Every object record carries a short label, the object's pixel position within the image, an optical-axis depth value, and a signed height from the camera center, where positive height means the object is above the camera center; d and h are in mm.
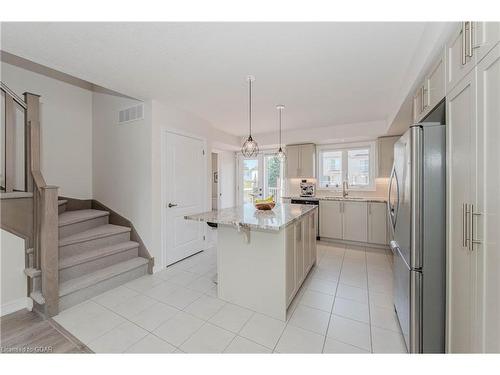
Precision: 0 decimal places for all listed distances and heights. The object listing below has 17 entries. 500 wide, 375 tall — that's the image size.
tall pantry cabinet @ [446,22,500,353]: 919 -25
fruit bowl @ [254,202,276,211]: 2646 -247
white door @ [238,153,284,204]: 5777 +260
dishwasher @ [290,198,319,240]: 4657 -336
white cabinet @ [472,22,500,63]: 909 +683
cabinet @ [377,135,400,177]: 4164 +635
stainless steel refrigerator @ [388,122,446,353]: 1414 -345
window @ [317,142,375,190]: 4699 +482
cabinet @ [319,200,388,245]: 4074 -707
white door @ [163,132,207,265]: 3301 -95
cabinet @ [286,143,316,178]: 4875 +609
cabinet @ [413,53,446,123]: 1513 +788
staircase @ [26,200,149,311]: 2289 -892
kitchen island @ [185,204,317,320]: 2002 -738
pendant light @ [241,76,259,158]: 2449 +532
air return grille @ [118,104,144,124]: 3135 +1120
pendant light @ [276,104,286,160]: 3321 +1262
